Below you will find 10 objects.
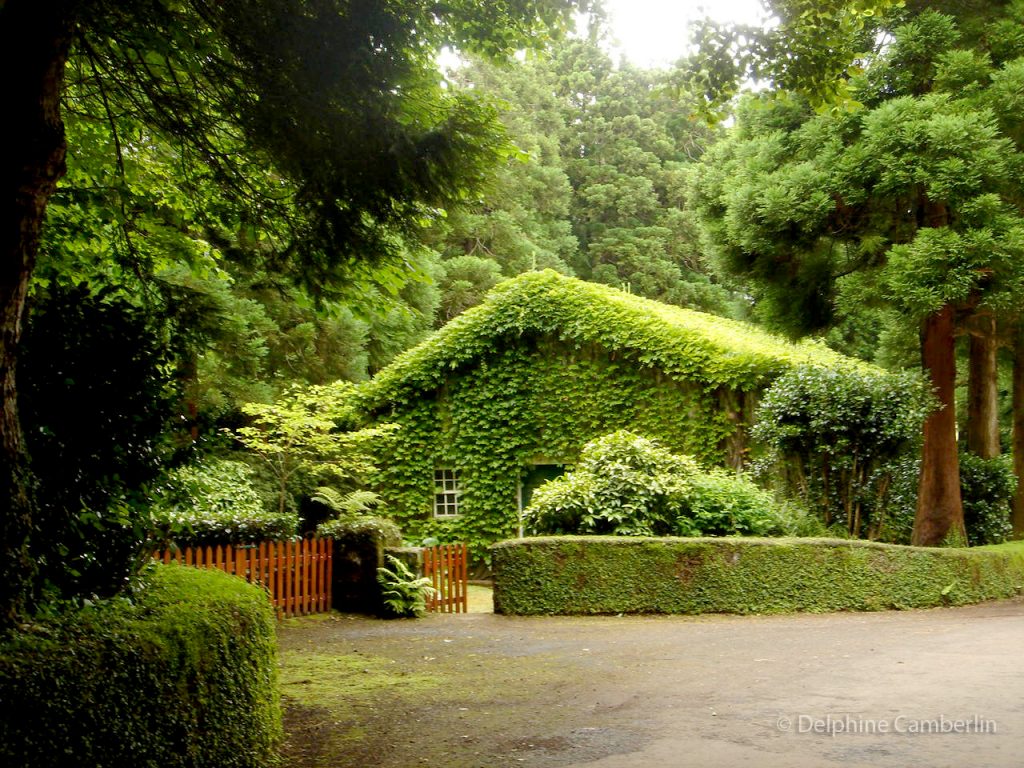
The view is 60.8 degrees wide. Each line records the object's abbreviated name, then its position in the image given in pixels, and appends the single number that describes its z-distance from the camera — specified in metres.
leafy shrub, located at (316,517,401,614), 12.45
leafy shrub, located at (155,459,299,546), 11.75
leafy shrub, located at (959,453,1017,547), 16.22
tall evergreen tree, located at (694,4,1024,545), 12.88
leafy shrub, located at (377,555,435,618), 12.09
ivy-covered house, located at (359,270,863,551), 17.38
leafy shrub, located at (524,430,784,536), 12.78
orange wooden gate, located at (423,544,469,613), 13.27
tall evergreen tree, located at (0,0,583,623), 5.81
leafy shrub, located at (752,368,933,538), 13.69
